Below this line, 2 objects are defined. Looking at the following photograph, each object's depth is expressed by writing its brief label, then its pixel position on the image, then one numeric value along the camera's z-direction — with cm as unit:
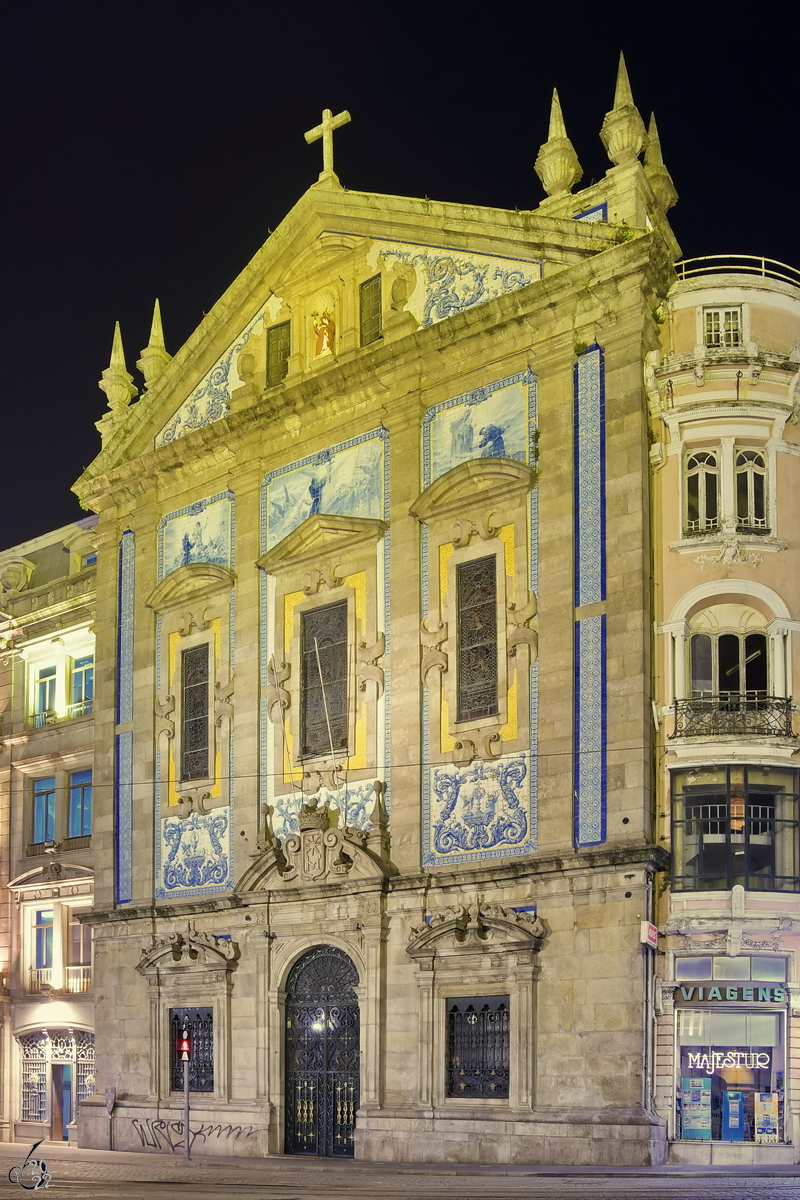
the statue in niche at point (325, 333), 3859
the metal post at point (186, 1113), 3484
